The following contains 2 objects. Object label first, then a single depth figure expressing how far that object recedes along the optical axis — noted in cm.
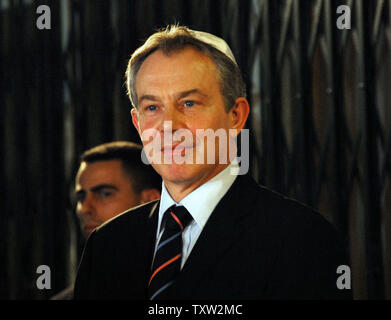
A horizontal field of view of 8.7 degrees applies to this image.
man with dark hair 414
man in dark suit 363
